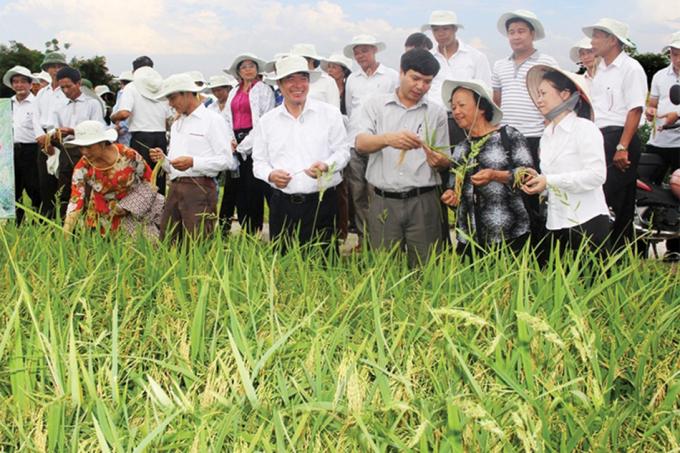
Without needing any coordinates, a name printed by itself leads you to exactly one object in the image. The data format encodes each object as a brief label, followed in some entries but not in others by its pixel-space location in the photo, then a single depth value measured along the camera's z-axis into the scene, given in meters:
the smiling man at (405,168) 4.63
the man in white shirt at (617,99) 5.57
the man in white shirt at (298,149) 4.89
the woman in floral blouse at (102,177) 4.93
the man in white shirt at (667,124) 6.70
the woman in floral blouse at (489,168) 4.18
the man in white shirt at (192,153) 5.45
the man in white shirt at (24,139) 8.94
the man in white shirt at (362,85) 6.58
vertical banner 4.75
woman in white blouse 3.87
